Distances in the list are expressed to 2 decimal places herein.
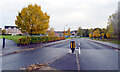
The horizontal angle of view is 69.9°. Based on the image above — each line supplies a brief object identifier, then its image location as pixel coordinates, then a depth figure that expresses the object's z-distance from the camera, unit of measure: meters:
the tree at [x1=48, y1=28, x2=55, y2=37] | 30.64
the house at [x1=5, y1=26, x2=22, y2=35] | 88.69
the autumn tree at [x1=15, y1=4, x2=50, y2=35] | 15.67
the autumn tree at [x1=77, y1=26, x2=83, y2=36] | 89.25
